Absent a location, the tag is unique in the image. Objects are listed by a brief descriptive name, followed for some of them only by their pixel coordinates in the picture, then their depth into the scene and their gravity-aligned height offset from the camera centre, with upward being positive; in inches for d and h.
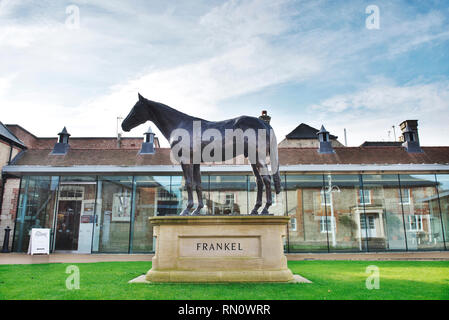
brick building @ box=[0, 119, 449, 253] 693.9 +51.0
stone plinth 237.3 -15.2
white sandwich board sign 616.7 -31.2
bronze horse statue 259.9 +70.4
